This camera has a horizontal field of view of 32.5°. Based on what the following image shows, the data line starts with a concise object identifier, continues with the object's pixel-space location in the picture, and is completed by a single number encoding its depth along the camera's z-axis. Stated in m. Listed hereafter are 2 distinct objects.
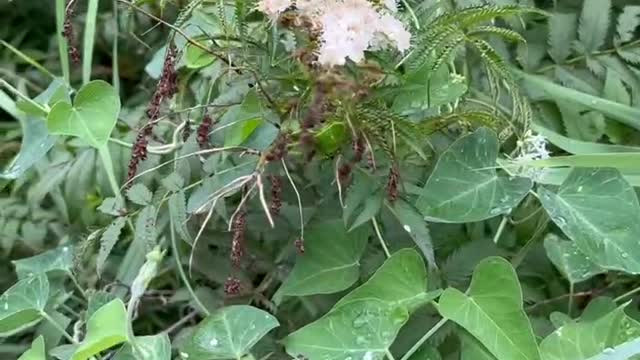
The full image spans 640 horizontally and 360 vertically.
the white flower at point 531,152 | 0.98
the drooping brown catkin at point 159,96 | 0.95
